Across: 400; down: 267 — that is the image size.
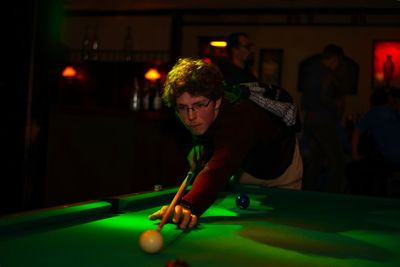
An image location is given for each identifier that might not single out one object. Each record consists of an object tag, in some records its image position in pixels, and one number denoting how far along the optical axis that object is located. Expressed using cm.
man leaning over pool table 181
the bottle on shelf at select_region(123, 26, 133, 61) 877
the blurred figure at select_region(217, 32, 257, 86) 363
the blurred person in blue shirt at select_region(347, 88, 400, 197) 492
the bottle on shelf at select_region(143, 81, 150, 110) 639
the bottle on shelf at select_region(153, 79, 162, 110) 633
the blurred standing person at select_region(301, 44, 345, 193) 467
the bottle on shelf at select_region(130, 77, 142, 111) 648
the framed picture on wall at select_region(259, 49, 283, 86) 873
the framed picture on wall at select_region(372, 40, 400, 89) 812
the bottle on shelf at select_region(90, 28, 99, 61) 908
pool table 131
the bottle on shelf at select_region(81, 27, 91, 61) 900
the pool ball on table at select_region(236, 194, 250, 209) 216
